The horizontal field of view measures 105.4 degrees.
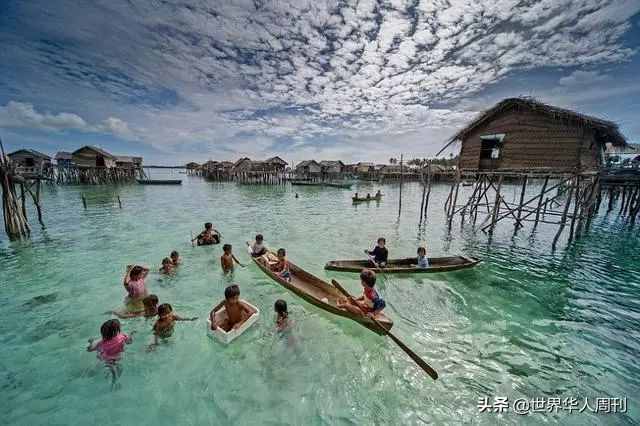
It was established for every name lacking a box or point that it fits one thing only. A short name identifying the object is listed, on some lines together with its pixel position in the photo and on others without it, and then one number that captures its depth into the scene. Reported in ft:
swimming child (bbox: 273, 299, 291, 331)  19.69
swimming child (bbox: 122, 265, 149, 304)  21.96
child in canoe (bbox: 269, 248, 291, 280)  27.99
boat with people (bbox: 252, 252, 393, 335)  19.11
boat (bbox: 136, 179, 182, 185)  166.81
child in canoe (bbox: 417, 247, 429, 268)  30.60
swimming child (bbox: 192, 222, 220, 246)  41.39
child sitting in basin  17.81
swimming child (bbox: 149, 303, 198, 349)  18.08
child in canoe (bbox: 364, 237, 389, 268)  31.04
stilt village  39.58
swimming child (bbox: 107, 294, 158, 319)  19.95
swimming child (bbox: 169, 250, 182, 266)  30.64
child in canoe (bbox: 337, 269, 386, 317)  18.86
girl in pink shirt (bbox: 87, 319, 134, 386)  14.56
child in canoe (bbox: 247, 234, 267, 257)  33.52
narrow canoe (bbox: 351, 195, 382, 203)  99.50
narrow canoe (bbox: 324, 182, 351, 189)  167.73
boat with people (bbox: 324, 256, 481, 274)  30.22
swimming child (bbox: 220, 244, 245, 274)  30.32
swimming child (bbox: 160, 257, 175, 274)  29.45
